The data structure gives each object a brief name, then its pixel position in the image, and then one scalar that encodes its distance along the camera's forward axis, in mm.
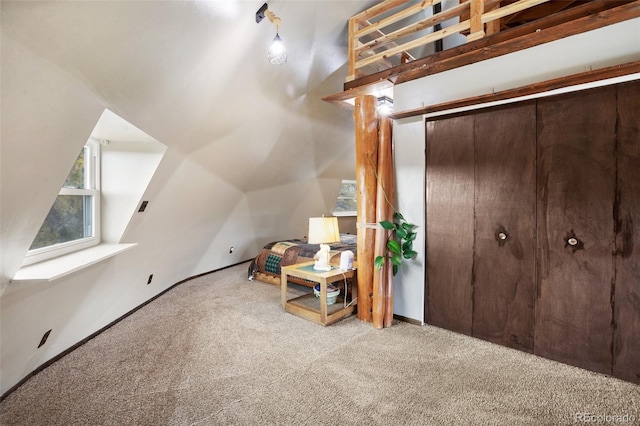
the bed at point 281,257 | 4219
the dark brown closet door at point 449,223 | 2672
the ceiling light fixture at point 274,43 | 2275
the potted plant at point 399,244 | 2889
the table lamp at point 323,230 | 3088
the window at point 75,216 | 2212
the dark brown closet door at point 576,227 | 2070
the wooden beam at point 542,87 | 1917
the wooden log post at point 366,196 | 3045
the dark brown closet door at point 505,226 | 2369
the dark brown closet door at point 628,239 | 1970
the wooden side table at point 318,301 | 2928
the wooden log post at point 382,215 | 2914
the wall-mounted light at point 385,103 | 3901
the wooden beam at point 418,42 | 2721
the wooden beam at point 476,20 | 2551
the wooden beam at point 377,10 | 3166
